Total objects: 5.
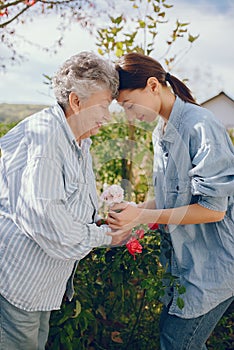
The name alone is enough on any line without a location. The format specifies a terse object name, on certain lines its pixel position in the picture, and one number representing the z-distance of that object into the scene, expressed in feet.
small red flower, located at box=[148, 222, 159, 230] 7.34
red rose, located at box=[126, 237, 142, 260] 7.52
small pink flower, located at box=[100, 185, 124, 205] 6.94
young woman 6.57
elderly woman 5.79
